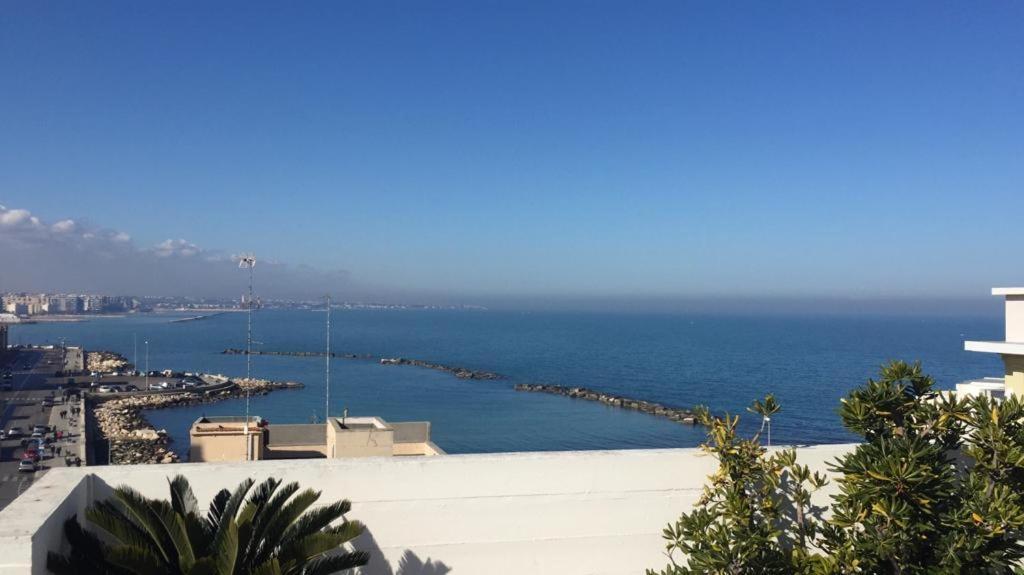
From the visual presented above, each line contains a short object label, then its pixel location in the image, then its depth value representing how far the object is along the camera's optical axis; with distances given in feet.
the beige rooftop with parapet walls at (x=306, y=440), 38.01
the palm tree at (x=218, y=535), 10.36
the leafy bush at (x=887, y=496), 11.10
